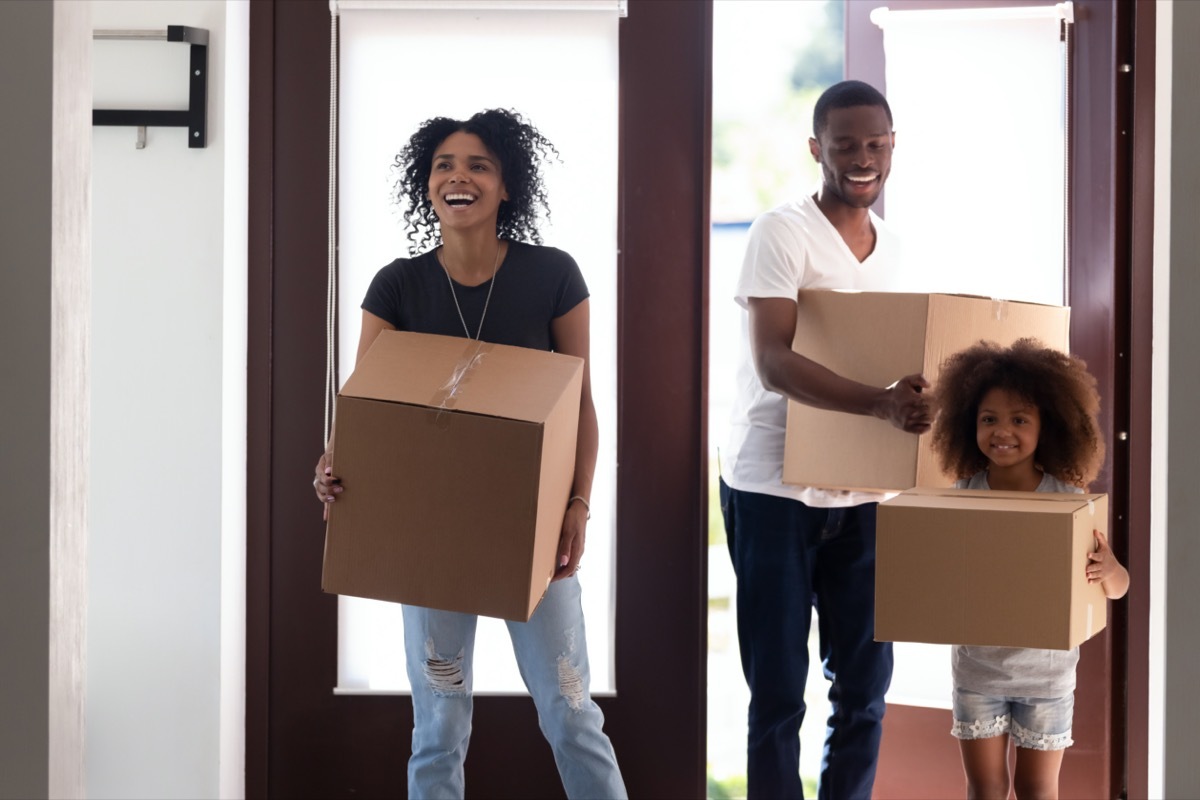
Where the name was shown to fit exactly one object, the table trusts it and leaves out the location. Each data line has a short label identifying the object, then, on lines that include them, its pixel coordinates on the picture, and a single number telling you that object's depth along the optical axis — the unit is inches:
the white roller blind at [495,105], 223.4
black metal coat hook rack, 215.6
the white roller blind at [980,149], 223.9
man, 206.2
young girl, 197.3
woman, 201.9
